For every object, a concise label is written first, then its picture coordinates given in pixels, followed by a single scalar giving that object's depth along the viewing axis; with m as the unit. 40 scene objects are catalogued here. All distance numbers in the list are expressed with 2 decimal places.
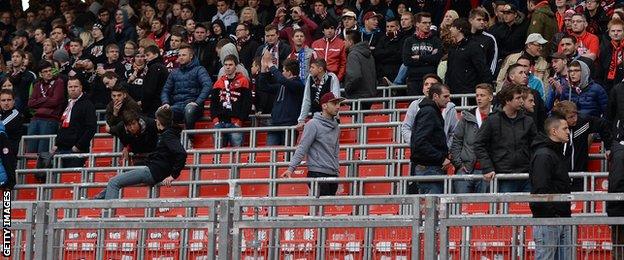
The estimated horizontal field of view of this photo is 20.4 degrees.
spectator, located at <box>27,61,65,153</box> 23.67
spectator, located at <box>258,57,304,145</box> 21.47
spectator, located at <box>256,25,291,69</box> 23.39
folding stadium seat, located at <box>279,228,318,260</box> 14.39
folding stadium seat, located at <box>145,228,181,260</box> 14.82
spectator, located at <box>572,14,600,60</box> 20.58
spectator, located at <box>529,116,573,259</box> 13.35
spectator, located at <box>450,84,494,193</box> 17.72
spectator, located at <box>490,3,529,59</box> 22.11
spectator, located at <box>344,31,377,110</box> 21.84
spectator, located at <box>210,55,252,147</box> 21.92
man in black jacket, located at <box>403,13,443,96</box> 21.55
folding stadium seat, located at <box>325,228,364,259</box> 14.23
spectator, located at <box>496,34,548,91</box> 19.58
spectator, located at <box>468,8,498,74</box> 20.88
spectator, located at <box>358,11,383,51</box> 23.48
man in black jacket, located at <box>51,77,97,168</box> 22.73
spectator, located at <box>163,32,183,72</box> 24.03
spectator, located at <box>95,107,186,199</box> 19.19
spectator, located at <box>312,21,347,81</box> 22.53
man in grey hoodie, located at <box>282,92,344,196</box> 18.73
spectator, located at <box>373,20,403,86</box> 22.75
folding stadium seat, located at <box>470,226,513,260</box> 13.66
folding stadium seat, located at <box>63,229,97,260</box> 15.39
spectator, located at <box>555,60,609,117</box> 18.83
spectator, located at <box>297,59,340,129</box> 20.88
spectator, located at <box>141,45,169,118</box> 23.28
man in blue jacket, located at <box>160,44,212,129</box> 22.66
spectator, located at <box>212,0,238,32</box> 26.86
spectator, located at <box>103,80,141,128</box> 21.20
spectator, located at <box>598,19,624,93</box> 20.05
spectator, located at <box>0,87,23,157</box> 23.34
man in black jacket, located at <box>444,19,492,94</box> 20.44
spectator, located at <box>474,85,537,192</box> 16.88
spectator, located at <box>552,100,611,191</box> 17.48
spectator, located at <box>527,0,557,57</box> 21.94
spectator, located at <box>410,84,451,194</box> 17.83
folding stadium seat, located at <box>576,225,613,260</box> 13.27
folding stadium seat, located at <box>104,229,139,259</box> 15.12
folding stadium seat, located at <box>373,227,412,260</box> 14.16
